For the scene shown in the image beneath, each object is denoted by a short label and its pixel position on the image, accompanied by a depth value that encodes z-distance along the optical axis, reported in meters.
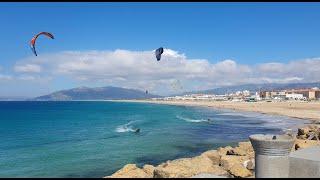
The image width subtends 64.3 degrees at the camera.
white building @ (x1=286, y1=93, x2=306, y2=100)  105.06
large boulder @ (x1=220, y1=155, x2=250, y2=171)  9.78
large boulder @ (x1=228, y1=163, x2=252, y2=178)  9.00
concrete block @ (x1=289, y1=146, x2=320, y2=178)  4.53
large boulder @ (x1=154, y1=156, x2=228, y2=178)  8.38
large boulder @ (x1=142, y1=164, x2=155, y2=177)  9.89
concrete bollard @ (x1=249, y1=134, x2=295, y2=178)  4.16
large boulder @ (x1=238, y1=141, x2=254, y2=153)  13.34
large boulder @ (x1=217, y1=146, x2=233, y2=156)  13.64
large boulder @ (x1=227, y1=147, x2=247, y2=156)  12.62
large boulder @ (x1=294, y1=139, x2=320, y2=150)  10.97
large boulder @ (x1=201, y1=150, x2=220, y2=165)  11.36
